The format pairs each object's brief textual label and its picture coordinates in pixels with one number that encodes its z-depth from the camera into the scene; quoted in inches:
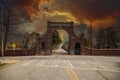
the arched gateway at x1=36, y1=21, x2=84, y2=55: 828.4
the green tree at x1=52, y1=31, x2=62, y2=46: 1357.5
